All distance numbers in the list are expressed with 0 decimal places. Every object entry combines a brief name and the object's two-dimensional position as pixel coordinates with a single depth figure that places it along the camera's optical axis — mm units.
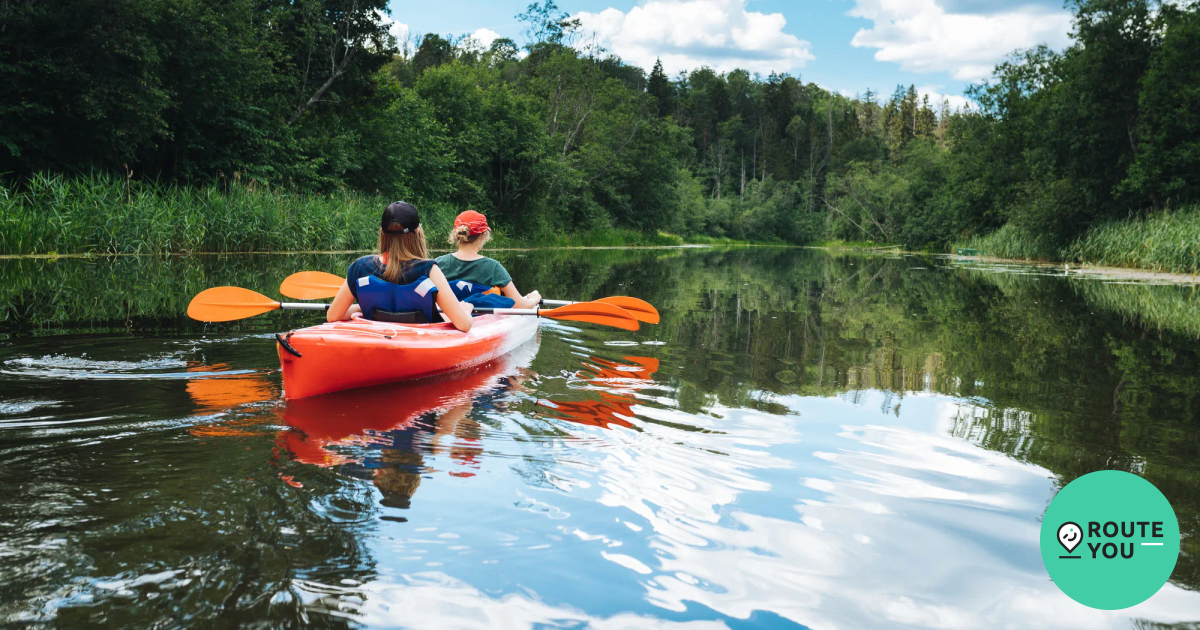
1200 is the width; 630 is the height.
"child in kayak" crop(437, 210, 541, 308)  6172
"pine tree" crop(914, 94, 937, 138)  87875
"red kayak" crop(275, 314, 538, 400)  4195
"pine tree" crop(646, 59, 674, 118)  72125
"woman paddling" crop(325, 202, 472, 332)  4828
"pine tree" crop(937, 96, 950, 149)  85100
